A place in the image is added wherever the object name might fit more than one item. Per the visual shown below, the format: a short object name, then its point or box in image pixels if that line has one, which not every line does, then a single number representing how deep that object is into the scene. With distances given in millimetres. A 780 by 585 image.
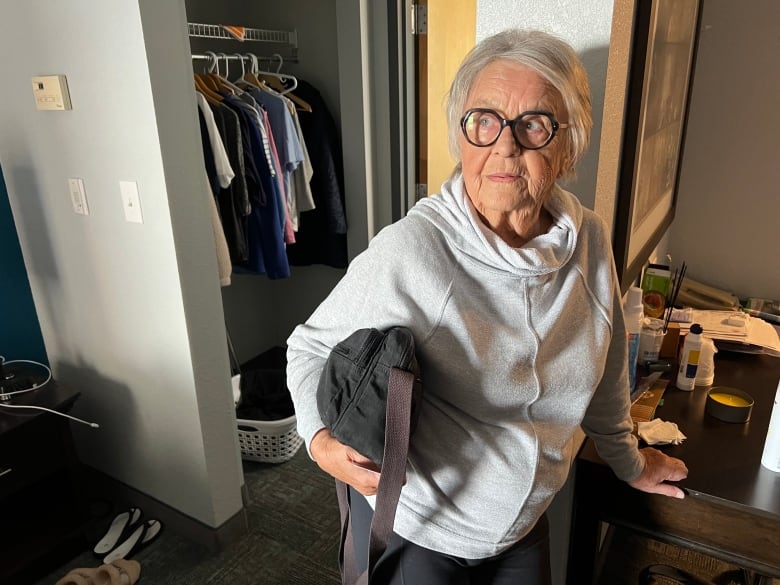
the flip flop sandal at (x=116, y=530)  1916
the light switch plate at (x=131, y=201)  1589
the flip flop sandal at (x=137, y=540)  1887
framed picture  1116
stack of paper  1589
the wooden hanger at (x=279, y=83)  2582
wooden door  2062
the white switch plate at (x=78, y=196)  1723
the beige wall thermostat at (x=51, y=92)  1605
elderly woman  791
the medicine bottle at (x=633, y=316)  1338
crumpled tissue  1171
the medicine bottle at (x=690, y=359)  1358
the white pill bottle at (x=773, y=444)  1064
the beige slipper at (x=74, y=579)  1717
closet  2504
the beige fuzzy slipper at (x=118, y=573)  1749
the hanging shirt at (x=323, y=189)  2629
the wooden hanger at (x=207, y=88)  2252
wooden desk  1024
